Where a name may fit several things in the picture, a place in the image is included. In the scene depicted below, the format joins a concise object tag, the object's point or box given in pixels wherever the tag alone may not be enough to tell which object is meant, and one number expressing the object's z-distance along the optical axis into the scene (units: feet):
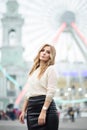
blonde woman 8.61
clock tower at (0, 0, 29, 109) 129.08
